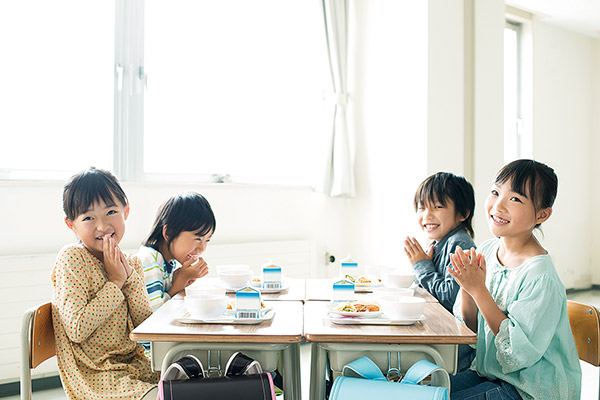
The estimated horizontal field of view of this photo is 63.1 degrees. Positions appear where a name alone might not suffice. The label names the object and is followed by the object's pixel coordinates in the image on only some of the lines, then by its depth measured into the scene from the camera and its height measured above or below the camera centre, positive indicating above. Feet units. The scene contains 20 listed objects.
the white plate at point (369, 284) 6.22 -1.07
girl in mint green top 4.27 -0.96
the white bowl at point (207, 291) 4.76 -0.89
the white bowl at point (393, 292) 4.97 -0.94
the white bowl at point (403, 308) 4.35 -0.96
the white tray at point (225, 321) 4.37 -1.08
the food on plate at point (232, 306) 4.84 -1.07
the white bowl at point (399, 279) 5.96 -0.96
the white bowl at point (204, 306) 4.37 -0.95
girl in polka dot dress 4.64 -1.01
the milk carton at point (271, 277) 6.14 -0.97
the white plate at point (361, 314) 4.49 -1.05
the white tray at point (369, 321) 4.36 -1.08
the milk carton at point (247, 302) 4.47 -0.94
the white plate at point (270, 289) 6.05 -1.11
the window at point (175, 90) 8.70 +2.22
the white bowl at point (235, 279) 6.02 -0.98
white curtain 11.35 +2.00
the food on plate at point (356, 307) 4.59 -1.02
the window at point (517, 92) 14.57 +3.33
